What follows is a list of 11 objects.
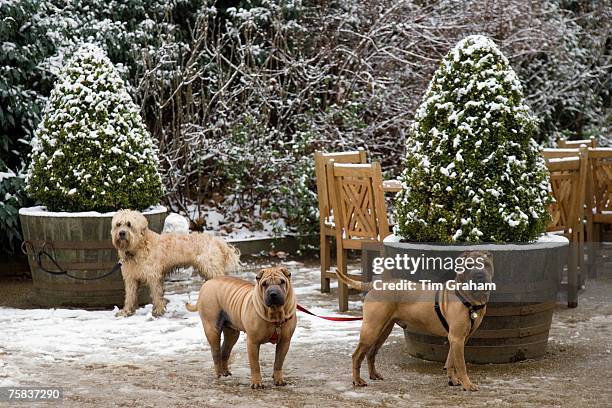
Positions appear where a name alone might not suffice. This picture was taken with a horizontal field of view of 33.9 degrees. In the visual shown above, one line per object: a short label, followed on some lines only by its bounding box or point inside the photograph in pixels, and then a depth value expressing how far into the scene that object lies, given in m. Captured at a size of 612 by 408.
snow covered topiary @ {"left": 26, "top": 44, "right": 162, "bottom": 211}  8.70
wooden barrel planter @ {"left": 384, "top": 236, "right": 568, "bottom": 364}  6.00
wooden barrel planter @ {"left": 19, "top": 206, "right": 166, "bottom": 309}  8.52
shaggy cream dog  8.15
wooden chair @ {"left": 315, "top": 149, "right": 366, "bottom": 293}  8.77
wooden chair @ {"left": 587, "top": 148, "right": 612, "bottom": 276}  9.70
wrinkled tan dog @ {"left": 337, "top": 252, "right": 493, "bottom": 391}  5.50
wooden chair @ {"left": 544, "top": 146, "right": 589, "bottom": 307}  8.37
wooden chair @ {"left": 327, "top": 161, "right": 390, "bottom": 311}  7.94
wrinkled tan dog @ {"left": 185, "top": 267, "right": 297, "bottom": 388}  5.42
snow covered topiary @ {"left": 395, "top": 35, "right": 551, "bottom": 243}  6.13
